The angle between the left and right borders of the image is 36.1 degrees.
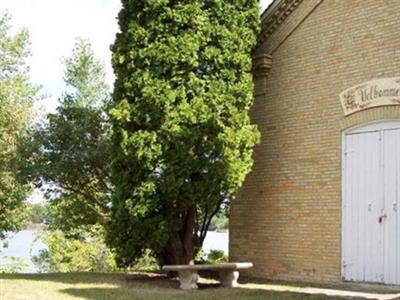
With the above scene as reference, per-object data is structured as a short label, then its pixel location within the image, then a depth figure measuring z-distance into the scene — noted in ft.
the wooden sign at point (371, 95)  34.12
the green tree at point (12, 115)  66.95
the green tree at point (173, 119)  36.06
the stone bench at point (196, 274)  34.06
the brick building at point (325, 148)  34.65
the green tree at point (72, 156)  53.01
